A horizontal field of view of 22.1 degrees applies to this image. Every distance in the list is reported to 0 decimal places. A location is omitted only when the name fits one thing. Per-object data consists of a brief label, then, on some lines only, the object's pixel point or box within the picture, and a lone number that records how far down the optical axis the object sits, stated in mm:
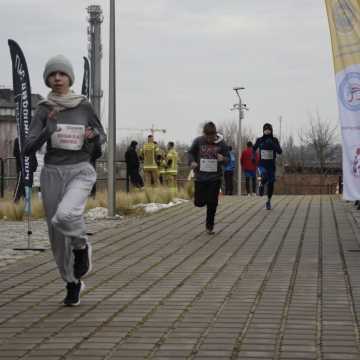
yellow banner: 10320
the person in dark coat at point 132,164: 28125
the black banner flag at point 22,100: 12789
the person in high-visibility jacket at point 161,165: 28703
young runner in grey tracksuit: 7402
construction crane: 149925
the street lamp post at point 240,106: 53375
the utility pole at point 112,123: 17375
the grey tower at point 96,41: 65812
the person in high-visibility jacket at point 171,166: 28438
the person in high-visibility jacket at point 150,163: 28172
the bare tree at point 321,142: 73562
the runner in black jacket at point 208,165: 14336
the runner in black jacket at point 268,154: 19109
